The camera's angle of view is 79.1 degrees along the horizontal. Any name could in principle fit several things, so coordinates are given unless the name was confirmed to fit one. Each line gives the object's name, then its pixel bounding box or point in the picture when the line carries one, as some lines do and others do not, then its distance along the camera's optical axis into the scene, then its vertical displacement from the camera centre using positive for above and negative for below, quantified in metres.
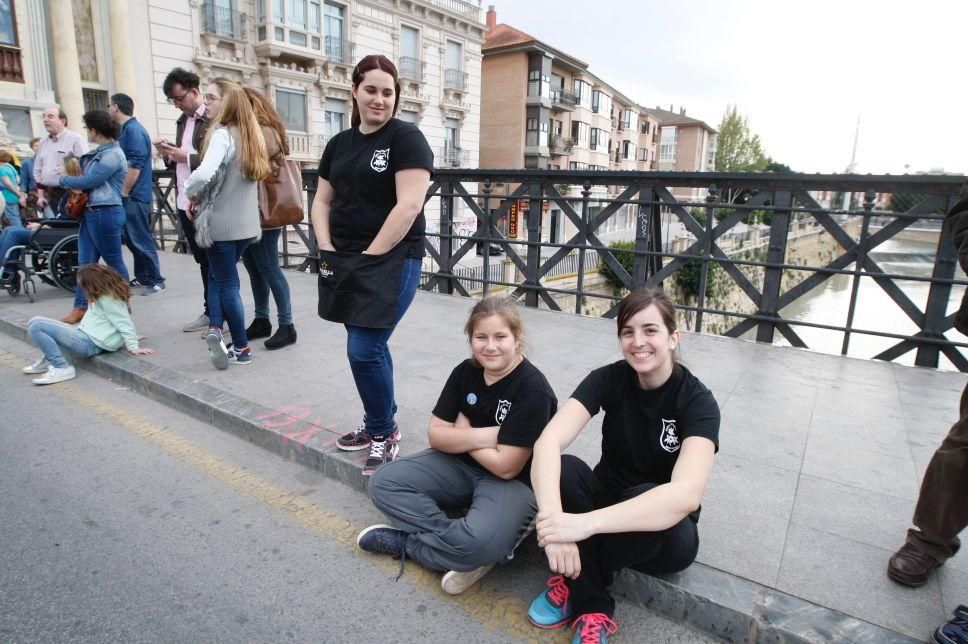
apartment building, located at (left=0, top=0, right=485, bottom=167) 15.75 +4.63
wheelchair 6.27 -0.81
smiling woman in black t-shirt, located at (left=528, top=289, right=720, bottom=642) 1.85 -0.93
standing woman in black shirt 2.62 -0.17
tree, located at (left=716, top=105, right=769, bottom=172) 56.97 +6.26
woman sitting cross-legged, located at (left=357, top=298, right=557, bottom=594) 2.14 -1.08
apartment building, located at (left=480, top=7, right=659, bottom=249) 38.31 +6.55
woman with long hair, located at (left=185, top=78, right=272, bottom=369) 3.94 -0.03
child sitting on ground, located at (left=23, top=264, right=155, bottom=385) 4.22 -1.05
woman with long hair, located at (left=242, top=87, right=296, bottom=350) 4.38 -0.58
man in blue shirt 6.29 -0.21
